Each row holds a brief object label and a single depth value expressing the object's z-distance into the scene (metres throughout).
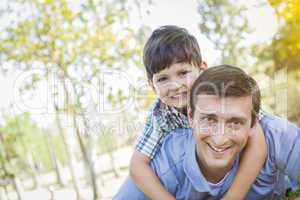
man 1.42
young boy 1.46
